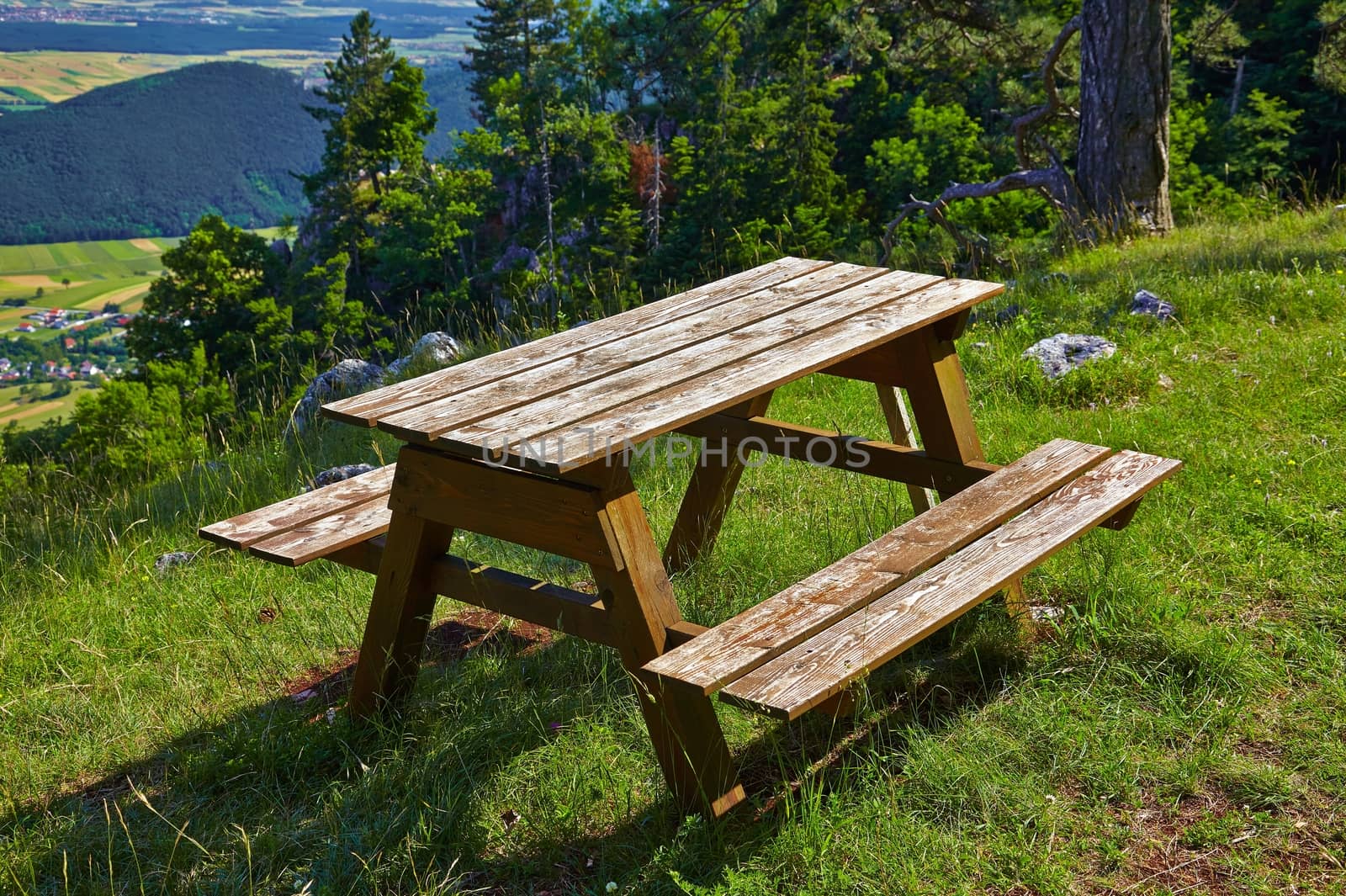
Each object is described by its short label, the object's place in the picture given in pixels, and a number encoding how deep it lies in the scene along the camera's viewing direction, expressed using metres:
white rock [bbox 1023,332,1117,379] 4.67
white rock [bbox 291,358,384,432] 6.85
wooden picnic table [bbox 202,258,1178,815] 1.95
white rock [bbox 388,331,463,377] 6.54
